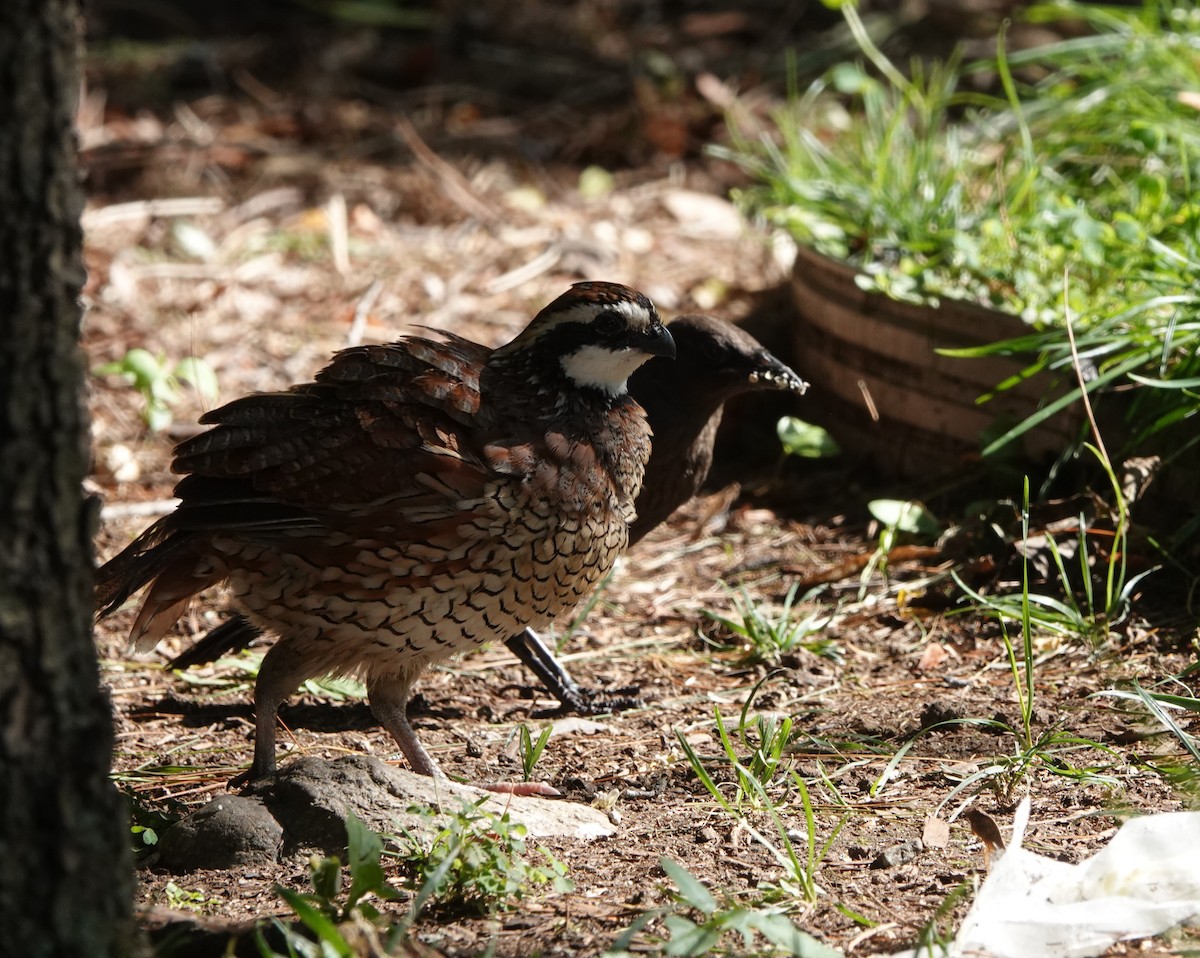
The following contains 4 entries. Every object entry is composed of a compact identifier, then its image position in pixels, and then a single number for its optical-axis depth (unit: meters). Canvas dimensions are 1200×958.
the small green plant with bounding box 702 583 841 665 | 9.29
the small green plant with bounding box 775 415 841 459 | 11.66
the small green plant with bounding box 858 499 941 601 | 10.43
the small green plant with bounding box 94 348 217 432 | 11.92
